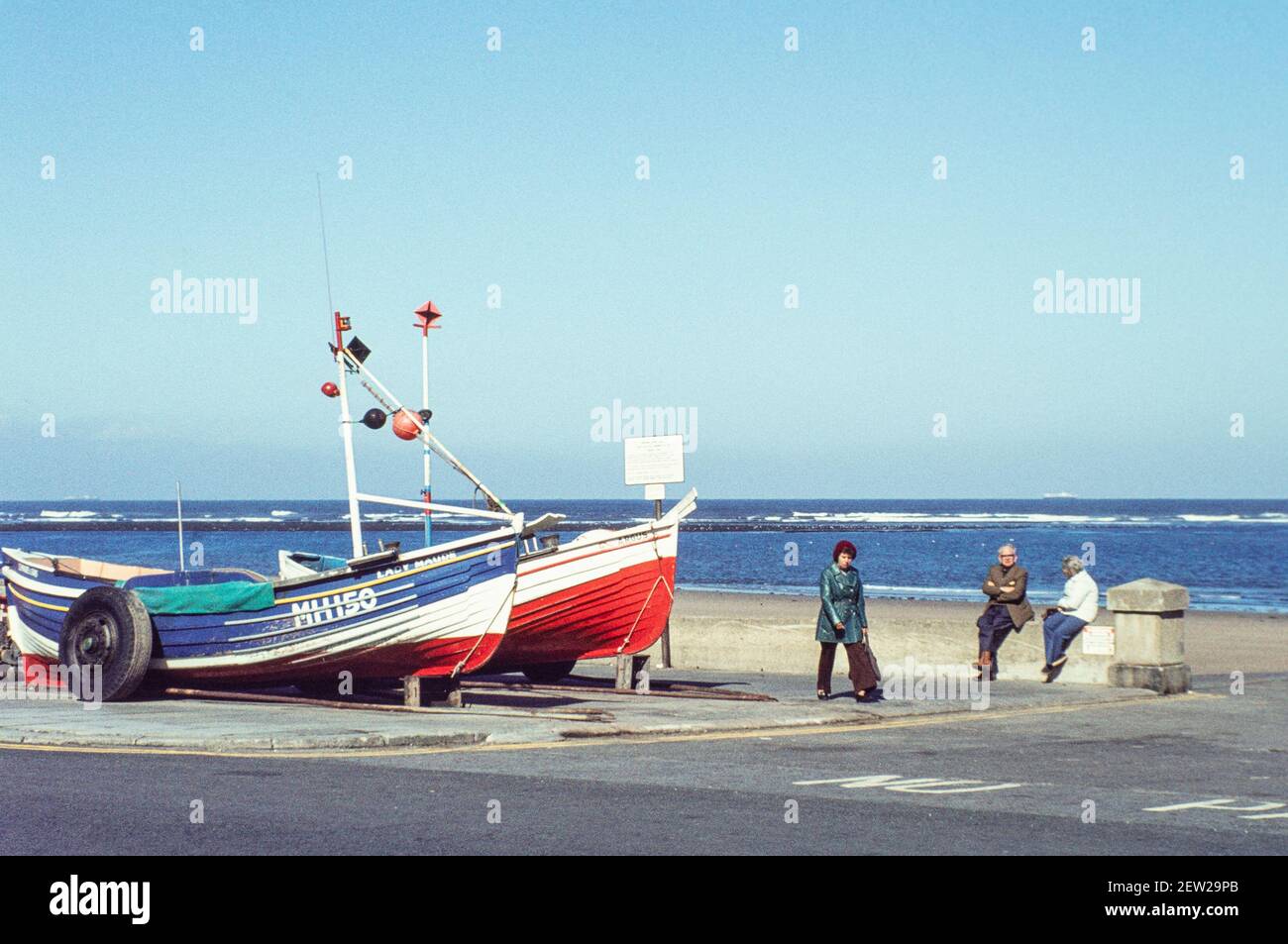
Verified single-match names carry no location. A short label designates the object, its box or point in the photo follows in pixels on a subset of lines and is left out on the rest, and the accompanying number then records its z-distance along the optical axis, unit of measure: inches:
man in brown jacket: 737.0
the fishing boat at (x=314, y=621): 619.5
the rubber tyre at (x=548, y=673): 760.3
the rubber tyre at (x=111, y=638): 626.8
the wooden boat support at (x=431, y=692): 622.2
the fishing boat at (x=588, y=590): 669.3
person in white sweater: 731.4
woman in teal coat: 640.4
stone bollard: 705.6
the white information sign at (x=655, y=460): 788.6
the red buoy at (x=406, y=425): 719.1
